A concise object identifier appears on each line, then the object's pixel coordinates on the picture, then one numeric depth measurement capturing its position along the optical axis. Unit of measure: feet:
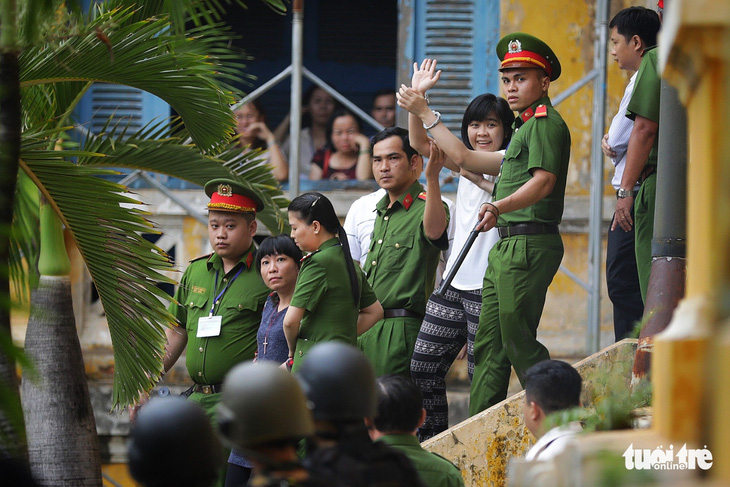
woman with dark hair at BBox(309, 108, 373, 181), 55.93
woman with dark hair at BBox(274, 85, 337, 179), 57.57
